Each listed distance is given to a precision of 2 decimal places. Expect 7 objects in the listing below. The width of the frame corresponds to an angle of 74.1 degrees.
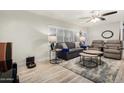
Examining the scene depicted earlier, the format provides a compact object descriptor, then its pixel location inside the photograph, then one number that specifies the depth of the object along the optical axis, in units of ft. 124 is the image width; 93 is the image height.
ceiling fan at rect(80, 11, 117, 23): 9.91
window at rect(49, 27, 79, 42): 14.72
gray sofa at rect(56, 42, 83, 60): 13.23
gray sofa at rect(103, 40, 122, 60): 13.29
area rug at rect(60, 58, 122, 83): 6.95
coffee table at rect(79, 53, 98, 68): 10.38
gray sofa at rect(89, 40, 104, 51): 16.94
